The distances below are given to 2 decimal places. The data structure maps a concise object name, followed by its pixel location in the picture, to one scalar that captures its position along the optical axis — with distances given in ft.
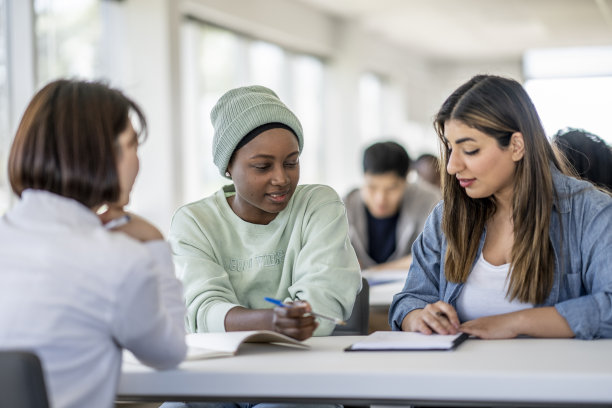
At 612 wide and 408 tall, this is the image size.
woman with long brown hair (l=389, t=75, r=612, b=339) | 5.94
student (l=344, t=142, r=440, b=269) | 14.10
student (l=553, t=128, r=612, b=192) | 8.36
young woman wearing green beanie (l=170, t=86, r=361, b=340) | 6.51
